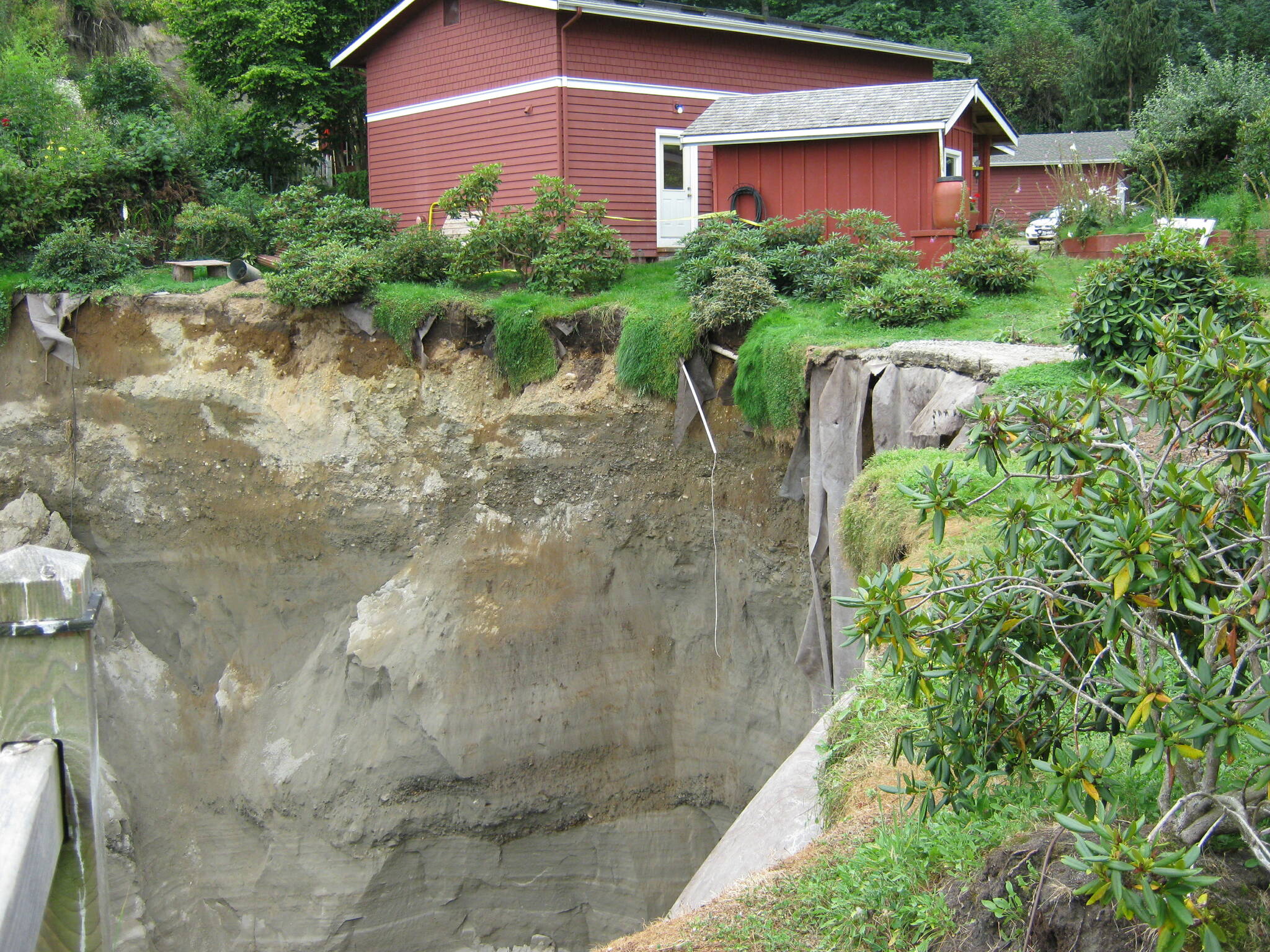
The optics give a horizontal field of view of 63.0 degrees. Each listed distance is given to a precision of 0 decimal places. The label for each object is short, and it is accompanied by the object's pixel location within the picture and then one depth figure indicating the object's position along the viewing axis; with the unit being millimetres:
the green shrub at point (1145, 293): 8688
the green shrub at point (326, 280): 13828
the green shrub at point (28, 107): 18297
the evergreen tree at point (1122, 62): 30938
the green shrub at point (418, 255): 14664
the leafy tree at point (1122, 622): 2621
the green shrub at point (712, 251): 12688
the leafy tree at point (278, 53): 20266
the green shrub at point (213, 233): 16562
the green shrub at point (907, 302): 11289
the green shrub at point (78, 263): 14859
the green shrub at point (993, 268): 12547
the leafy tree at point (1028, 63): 34312
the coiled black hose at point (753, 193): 15898
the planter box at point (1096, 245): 15117
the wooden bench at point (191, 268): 15617
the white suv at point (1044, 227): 18688
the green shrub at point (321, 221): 15766
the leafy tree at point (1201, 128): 16891
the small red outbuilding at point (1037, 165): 28172
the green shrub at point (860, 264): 12484
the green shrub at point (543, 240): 13844
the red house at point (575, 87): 17172
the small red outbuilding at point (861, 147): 14594
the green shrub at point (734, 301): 11930
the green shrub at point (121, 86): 21922
